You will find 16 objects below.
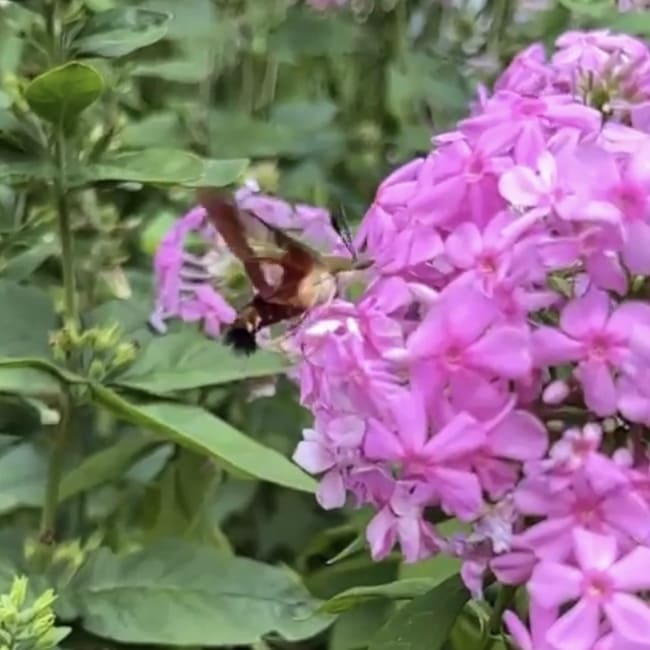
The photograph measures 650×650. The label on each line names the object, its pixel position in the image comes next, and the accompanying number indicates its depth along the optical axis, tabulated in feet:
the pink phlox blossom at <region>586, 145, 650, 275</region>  1.77
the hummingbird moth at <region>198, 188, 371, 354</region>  1.96
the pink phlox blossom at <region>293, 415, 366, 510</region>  1.84
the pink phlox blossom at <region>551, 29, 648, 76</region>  2.01
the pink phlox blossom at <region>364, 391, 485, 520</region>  1.76
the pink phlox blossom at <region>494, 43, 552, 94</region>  2.01
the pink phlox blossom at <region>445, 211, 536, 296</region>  1.77
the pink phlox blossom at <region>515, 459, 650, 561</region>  1.75
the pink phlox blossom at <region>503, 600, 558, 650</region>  1.77
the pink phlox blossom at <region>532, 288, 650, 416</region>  1.76
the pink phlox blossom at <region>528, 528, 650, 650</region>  1.73
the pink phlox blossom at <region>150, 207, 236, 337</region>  2.39
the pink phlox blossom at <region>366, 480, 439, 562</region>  1.81
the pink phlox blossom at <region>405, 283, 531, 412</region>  1.75
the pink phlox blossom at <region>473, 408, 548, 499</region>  1.76
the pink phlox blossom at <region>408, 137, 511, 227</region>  1.84
